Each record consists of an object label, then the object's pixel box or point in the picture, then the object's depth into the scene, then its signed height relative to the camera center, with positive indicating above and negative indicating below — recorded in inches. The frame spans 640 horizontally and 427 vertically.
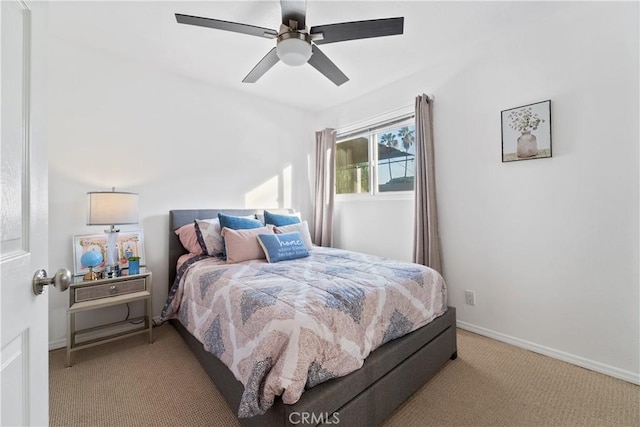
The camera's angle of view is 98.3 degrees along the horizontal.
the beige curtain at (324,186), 151.8 +16.0
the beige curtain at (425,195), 109.4 +7.6
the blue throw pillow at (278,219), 121.3 -1.5
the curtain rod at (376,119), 122.8 +47.0
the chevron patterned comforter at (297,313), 46.7 -21.5
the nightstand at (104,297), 81.4 -24.9
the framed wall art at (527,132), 85.6 +26.0
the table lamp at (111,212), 86.6 +1.9
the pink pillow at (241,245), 95.0 -10.1
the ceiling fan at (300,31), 65.4 +46.1
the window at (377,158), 127.0 +28.5
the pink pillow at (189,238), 108.5 -8.4
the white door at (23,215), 23.3 +0.4
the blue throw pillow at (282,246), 95.6 -10.9
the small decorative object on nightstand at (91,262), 87.5 -13.8
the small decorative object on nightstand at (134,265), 94.3 -16.2
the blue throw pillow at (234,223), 106.3 -2.5
